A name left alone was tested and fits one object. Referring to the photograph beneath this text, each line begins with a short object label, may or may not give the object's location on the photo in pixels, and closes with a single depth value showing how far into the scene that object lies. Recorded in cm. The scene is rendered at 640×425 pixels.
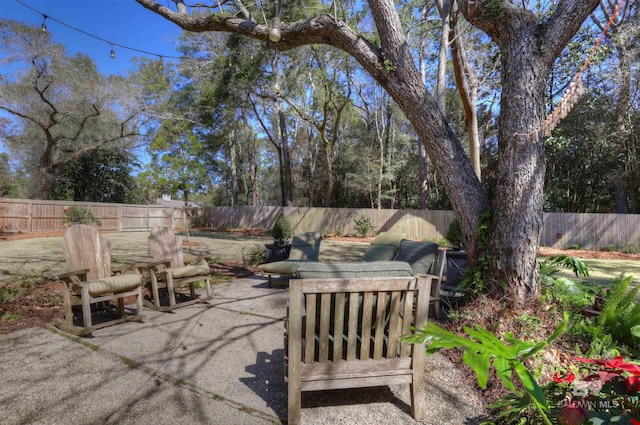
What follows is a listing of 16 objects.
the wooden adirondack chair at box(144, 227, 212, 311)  392
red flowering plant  101
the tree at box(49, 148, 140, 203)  2033
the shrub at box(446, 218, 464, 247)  607
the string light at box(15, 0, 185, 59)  688
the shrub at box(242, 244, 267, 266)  712
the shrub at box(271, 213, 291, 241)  754
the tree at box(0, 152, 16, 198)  2711
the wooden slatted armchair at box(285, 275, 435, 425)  184
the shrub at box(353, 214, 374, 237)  1653
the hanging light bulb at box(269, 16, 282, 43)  400
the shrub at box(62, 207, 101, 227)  1580
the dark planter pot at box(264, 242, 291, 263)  667
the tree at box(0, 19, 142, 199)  1539
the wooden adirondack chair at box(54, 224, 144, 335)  319
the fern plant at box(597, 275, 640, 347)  246
